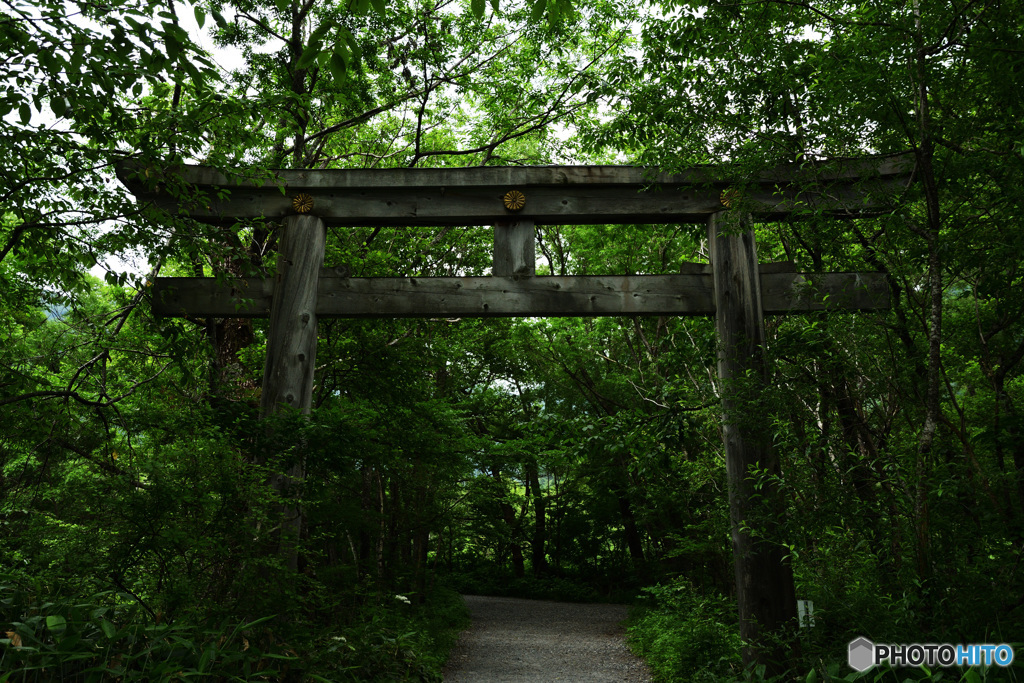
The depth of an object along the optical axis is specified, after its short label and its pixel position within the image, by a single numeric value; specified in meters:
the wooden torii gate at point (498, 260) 4.96
